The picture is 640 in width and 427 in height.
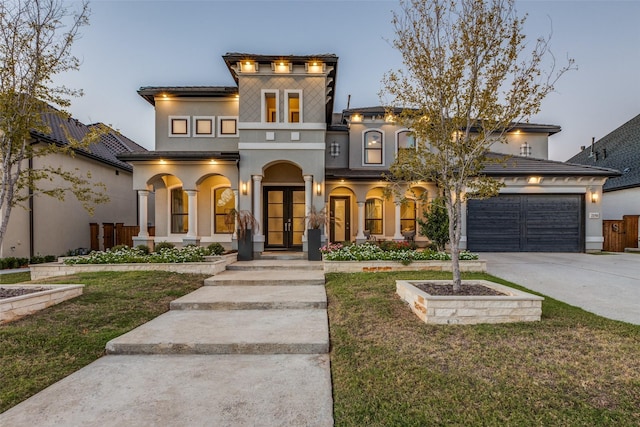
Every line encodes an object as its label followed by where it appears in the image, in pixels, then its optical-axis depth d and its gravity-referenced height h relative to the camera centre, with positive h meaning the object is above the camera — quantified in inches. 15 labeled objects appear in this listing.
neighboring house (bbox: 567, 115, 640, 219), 562.6 +106.5
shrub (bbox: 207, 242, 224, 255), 357.4 -38.5
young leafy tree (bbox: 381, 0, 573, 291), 172.9 +81.6
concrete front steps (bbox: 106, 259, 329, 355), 139.6 -59.0
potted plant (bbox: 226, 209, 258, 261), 369.1 -24.7
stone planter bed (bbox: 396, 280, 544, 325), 158.7 -49.9
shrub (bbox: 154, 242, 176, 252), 370.3 -35.5
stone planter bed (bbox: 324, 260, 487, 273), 303.0 -51.3
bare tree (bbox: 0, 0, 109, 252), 185.8 +92.8
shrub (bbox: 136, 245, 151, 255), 357.8 -37.8
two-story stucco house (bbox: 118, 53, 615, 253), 400.8 +60.0
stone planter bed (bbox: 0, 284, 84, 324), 163.5 -48.4
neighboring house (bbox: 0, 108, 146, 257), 385.1 +14.4
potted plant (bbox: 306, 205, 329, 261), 369.7 -24.2
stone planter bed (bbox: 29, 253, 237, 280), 296.8 -50.0
